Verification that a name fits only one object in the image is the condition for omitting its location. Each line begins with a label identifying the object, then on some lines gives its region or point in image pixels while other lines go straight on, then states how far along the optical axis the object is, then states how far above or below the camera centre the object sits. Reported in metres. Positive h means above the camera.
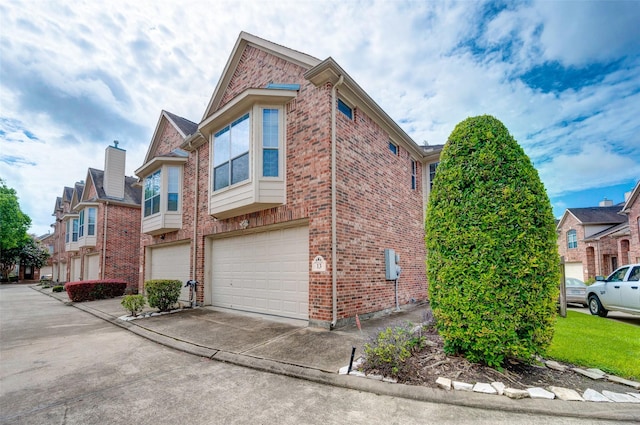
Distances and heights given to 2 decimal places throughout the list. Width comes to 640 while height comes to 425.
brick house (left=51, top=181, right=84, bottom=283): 23.09 +1.03
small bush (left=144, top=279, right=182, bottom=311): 9.47 -1.72
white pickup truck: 8.43 -1.67
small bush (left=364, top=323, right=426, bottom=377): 3.96 -1.61
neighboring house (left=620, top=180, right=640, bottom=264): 18.20 +1.19
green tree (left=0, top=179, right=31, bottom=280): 30.56 +1.94
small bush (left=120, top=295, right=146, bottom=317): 8.96 -1.94
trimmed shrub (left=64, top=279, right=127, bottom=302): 13.89 -2.39
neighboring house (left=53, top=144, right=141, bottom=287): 18.05 +1.05
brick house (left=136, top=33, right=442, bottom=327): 6.92 +1.27
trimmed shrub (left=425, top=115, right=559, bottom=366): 3.75 -0.18
